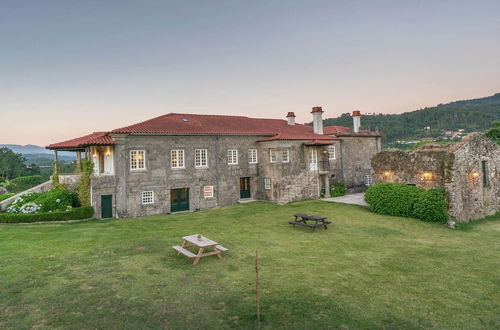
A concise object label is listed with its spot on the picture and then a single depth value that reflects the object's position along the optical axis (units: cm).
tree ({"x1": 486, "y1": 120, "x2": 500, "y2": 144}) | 4339
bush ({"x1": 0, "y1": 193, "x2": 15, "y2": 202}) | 2312
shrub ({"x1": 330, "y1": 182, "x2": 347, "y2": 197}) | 2867
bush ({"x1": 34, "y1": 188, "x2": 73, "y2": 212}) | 2016
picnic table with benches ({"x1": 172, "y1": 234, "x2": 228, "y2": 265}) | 1016
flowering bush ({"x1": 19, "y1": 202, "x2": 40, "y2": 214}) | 1935
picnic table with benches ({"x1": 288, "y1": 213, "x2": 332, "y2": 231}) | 1544
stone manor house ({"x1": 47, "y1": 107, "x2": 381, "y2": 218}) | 2141
